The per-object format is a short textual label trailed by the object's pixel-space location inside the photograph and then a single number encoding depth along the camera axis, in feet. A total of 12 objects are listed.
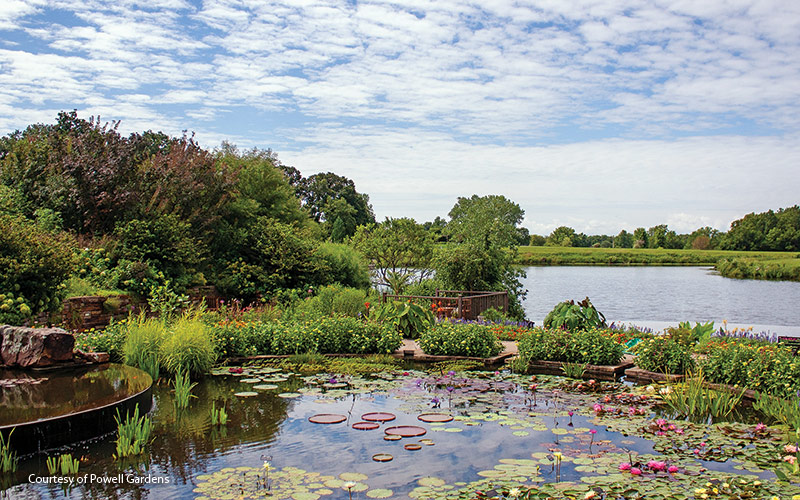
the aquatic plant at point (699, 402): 18.19
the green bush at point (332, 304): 37.22
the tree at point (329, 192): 145.89
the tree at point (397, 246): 61.72
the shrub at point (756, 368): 19.02
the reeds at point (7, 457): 13.83
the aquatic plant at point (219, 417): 17.53
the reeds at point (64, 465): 13.56
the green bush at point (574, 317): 31.12
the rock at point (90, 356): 23.39
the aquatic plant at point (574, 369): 24.23
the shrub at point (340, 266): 48.73
